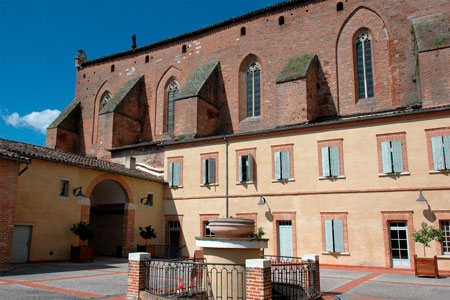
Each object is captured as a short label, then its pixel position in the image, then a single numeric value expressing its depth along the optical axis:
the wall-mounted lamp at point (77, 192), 17.17
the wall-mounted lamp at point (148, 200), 20.88
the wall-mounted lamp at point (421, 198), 15.21
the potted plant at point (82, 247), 16.52
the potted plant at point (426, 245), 13.20
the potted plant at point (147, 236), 20.05
